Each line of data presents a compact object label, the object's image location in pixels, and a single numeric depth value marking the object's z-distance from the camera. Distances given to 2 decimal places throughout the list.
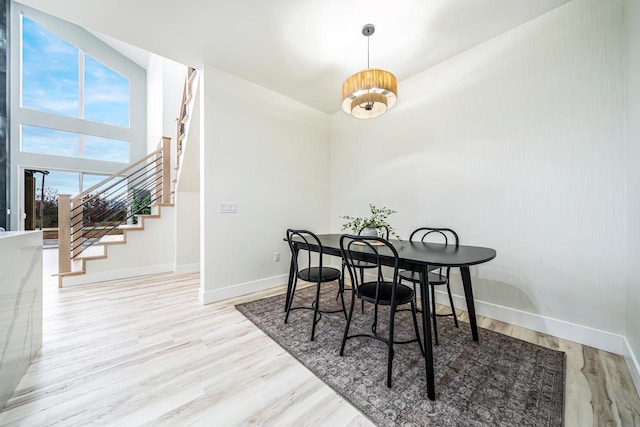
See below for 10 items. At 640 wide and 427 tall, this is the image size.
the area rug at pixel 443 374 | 1.19
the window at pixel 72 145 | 6.08
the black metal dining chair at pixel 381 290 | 1.44
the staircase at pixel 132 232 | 3.27
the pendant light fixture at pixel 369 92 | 1.89
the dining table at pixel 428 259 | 1.32
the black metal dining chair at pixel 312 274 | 2.00
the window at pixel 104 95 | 6.95
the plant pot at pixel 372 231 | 2.23
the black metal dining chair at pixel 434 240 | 1.89
